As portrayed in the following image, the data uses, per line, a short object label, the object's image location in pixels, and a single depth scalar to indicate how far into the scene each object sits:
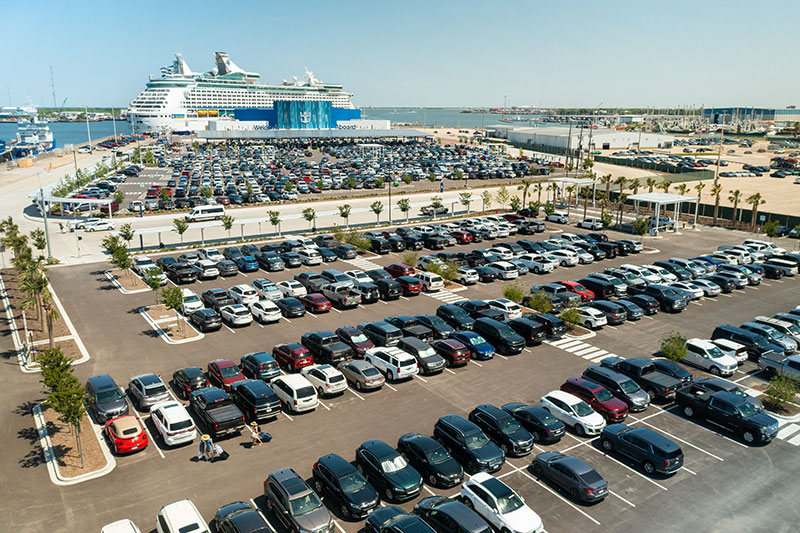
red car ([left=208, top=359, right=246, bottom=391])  25.45
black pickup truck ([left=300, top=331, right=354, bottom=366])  28.07
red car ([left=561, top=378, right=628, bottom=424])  23.16
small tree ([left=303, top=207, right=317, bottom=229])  59.81
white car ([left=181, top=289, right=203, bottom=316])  35.44
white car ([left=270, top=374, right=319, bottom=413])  23.73
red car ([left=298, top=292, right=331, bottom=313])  36.25
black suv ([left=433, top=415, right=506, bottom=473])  19.48
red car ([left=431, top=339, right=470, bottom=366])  28.59
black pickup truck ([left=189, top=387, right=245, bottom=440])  21.62
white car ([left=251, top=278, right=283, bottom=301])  37.97
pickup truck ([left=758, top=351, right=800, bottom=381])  26.73
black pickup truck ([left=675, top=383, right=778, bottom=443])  21.83
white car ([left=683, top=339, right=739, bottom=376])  27.89
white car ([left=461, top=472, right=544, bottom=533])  16.05
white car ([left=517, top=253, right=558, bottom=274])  46.12
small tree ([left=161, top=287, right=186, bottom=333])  32.89
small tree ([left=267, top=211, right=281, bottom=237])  57.69
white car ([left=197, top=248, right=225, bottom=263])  47.19
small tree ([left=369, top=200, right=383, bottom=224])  62.75
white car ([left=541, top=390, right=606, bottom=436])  22.19
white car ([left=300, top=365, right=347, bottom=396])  25.14
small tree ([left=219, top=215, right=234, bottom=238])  55.75
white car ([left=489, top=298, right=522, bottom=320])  34.97
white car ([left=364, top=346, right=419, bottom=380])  26.84
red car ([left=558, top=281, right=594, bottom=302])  37.97
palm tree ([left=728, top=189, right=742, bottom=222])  66.25
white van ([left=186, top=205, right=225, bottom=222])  65.88
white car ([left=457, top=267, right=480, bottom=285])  42.97
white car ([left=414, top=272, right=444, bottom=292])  41.16
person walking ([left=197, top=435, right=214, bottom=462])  20.31
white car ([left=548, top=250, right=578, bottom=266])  48.06
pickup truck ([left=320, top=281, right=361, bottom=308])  37.20
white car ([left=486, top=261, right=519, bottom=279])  44.44
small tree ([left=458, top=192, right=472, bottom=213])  70.56
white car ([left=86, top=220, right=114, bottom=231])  60.78
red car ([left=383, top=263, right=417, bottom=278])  43.50
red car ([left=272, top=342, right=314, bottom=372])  27.70
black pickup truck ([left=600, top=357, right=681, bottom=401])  25.21
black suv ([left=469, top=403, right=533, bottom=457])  20.64
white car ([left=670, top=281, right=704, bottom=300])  39.47
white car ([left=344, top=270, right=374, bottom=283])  40.84
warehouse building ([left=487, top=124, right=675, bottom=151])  152.00
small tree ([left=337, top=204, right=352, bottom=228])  60.72
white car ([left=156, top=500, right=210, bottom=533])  14.95
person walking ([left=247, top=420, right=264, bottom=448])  21.38
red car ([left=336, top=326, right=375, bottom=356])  29.39
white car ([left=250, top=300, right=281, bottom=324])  34.34
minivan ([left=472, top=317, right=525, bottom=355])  30.34
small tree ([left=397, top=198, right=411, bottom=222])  65.68
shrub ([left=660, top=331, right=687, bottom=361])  28.22
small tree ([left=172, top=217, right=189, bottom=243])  52.62
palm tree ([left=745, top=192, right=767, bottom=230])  62.19
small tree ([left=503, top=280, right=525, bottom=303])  36.94
